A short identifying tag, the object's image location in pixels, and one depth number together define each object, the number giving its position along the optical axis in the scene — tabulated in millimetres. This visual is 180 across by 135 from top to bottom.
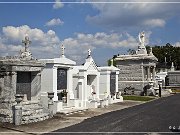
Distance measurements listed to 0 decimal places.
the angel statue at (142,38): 23979
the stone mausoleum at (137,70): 22520
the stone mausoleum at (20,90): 8709
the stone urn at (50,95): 10139
